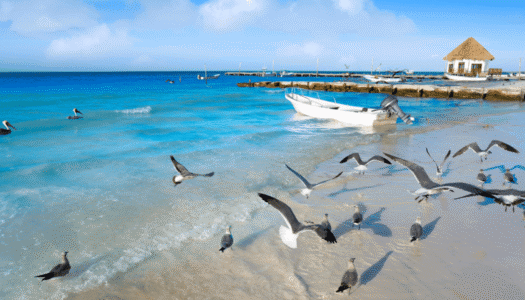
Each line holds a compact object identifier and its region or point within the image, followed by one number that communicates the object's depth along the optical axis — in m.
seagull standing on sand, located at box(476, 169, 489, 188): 8.27
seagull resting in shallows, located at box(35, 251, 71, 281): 4.78
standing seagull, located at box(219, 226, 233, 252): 5.39
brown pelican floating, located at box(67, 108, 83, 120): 23.49
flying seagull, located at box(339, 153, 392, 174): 8.98
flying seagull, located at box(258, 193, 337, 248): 4.87
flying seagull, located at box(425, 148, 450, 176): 8.81
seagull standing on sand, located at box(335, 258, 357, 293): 4.41
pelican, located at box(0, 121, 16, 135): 16.68
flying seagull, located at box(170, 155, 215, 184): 7.45
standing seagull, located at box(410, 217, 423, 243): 5.61
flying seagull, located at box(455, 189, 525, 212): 5.94
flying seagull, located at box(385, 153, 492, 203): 5.66
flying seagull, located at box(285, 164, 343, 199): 6.88
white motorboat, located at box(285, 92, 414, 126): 18.86
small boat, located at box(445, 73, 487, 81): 62.15
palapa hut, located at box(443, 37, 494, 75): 67.62
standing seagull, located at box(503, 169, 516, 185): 8.20
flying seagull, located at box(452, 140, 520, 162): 9.64
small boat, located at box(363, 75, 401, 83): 64.31
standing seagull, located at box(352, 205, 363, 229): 6.09
